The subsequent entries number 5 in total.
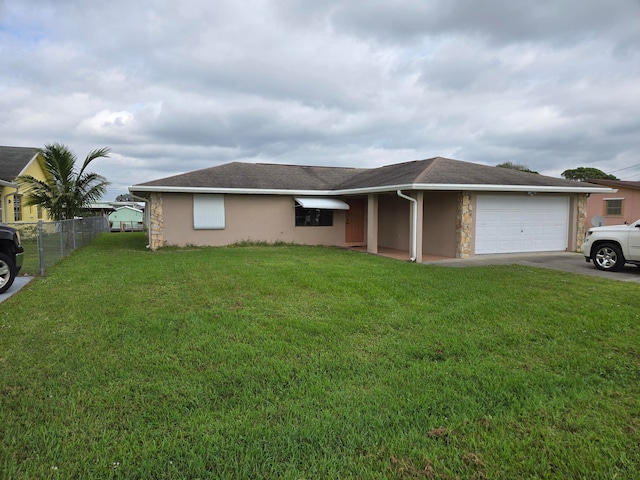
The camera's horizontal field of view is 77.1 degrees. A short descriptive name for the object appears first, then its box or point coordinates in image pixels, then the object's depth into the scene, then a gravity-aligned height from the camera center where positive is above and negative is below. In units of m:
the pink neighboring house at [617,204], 23.44 +0.88
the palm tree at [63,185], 15.78 +1.35
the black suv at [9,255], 7.91 -0.75
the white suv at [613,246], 10.41 -0.75
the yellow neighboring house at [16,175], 18.78 +2.17
